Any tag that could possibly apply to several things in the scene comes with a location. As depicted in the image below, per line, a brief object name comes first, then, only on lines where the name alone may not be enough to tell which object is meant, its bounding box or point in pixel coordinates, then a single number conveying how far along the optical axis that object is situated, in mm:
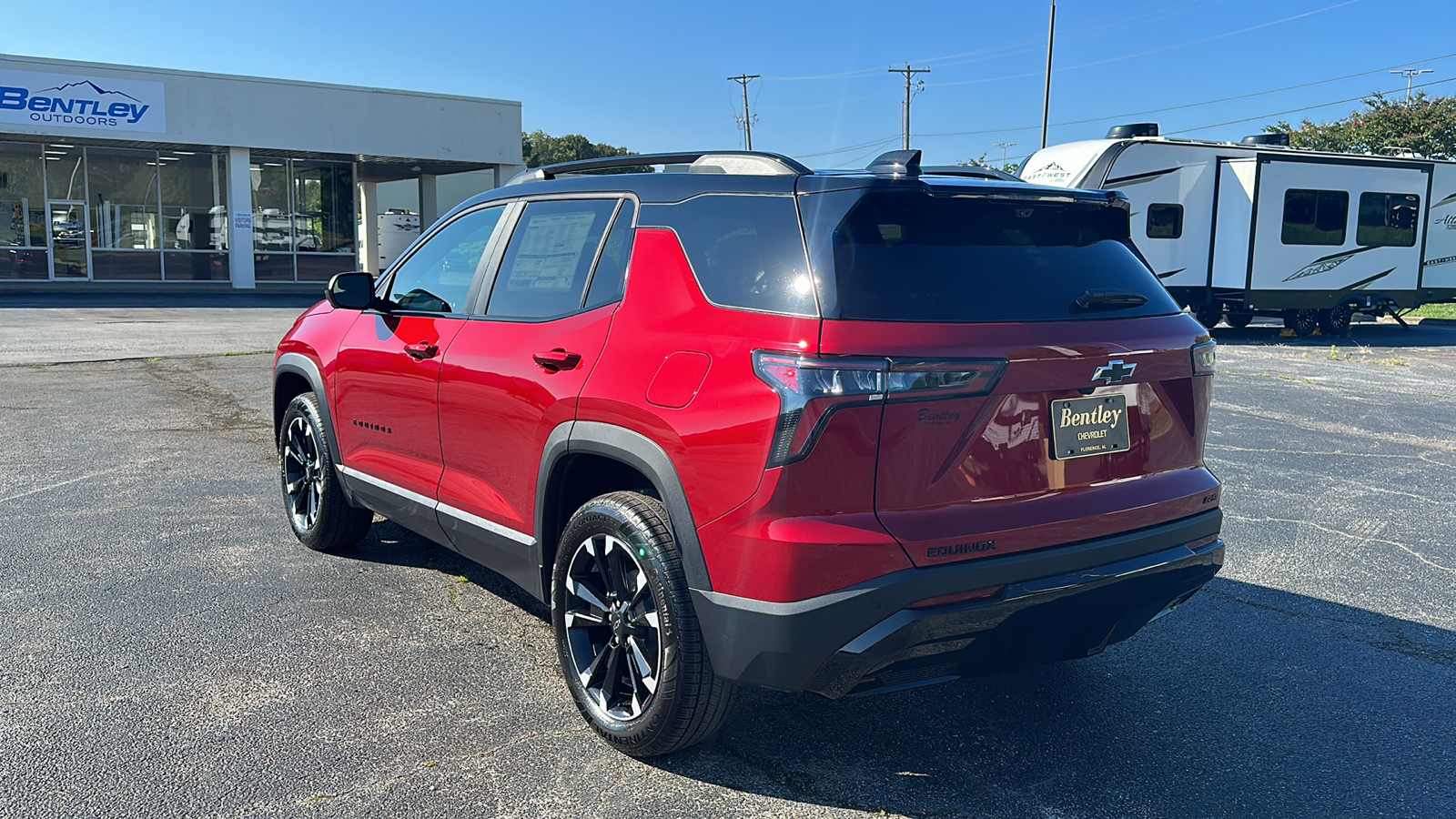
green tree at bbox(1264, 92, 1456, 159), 41469
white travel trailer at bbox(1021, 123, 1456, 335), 18906
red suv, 2771
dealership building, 27891
